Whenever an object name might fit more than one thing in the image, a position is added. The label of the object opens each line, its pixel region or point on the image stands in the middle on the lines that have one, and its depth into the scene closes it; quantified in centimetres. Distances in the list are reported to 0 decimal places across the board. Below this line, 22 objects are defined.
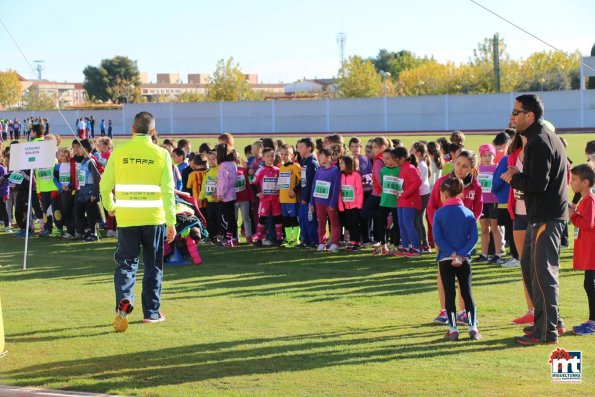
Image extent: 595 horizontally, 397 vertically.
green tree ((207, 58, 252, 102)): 10738
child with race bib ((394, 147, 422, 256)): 1352
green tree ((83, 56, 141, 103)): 12888
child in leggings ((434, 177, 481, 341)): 850
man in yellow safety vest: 931
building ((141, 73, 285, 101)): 17738
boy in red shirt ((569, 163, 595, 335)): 883
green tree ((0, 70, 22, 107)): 10075
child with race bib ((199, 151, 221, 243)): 1568
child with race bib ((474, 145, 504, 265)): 1325
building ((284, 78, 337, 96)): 15652
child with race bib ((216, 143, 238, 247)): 1536
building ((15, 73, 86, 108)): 10810
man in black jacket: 807
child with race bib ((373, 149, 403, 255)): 1369
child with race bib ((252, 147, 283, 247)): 1526
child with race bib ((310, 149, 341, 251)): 1438
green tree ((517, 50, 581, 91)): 10738
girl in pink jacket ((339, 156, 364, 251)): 1430
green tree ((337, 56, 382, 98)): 10656
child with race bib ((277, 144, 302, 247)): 1519
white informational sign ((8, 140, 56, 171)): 1414
